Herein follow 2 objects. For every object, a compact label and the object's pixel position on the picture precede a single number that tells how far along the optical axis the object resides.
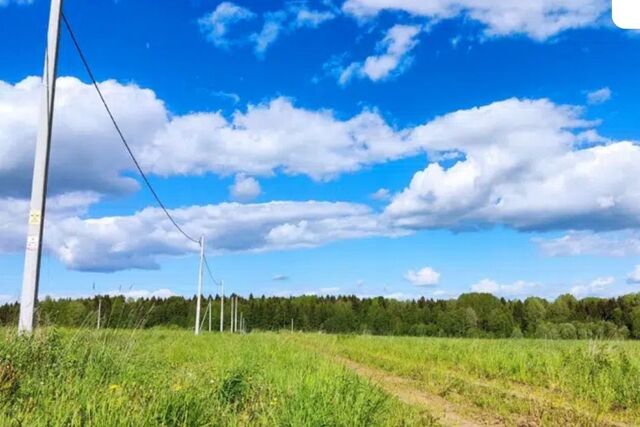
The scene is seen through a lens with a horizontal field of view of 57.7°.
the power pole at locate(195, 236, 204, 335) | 43.04
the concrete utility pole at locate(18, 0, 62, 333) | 10.42
